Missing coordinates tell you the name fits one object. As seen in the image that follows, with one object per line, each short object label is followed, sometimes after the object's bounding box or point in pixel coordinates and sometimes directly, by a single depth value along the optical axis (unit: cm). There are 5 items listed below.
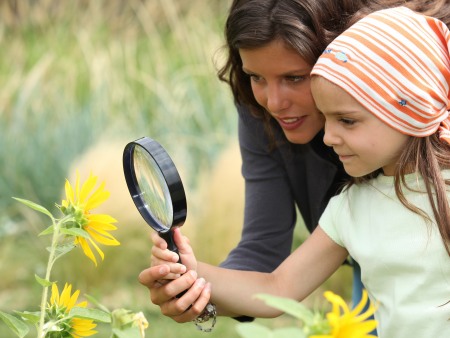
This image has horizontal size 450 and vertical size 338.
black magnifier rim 295
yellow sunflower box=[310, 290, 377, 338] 240
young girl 310
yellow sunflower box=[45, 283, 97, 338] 280
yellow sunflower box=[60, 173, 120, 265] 282
